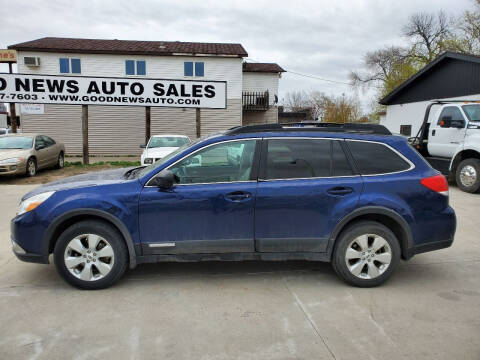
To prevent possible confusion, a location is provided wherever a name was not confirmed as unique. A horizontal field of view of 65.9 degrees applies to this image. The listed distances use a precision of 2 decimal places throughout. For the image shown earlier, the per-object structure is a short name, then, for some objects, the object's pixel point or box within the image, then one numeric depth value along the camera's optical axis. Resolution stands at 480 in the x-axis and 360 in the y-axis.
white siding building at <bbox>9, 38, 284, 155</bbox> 22.64
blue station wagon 3.68
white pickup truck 9.28
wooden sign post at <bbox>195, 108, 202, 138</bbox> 17.00
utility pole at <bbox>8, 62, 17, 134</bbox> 15.74
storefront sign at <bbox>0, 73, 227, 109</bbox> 15.06
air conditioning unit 21.95
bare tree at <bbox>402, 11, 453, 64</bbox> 37.45
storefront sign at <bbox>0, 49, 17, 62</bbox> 20.73
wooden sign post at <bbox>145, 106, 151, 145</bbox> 16.98
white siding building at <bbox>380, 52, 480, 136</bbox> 15.66
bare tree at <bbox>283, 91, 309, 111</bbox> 59.22
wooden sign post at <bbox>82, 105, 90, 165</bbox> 16.28
